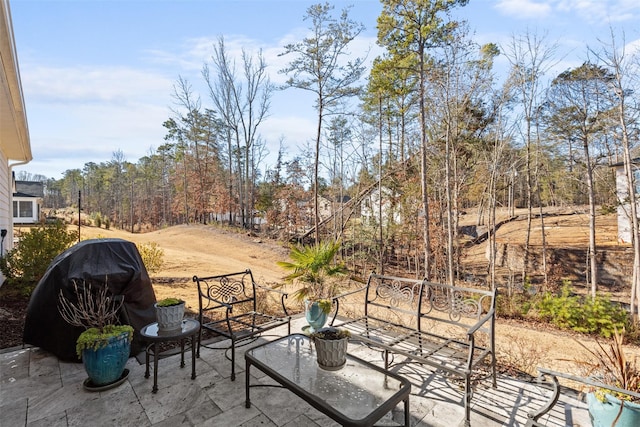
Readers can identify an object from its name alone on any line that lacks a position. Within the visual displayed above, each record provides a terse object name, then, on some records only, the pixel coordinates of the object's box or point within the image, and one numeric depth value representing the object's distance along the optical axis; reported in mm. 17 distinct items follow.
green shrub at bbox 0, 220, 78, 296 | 4664
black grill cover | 2824
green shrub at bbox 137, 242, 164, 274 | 6312
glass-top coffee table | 1599
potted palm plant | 3158
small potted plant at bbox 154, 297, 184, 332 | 2523
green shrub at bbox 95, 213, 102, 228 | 18266
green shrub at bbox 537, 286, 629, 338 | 4625
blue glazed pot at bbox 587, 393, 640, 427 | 1478
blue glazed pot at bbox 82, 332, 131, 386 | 2373
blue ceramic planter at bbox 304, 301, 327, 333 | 2918
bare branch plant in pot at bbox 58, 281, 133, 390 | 2371
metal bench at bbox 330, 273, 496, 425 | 2209
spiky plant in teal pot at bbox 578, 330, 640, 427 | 1483
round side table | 2365
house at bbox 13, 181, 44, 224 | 17719
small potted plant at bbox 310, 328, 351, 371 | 2016
